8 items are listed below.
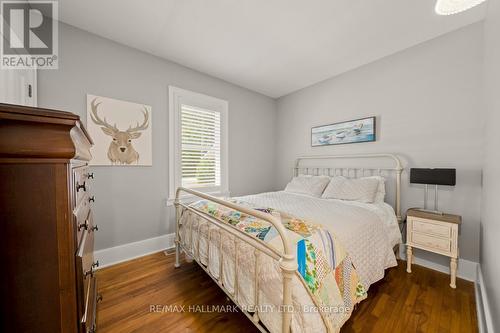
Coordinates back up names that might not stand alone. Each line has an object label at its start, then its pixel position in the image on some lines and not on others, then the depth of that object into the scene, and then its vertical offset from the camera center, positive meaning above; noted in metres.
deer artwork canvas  2.18 +0.37
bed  0.99 -0.64
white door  1.29 +0.59
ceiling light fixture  1.36 +1.16
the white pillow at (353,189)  2.33 -0.35
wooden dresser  0.58 -0.19
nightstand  1.84 -0.72
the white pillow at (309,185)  2.82 -0.35
